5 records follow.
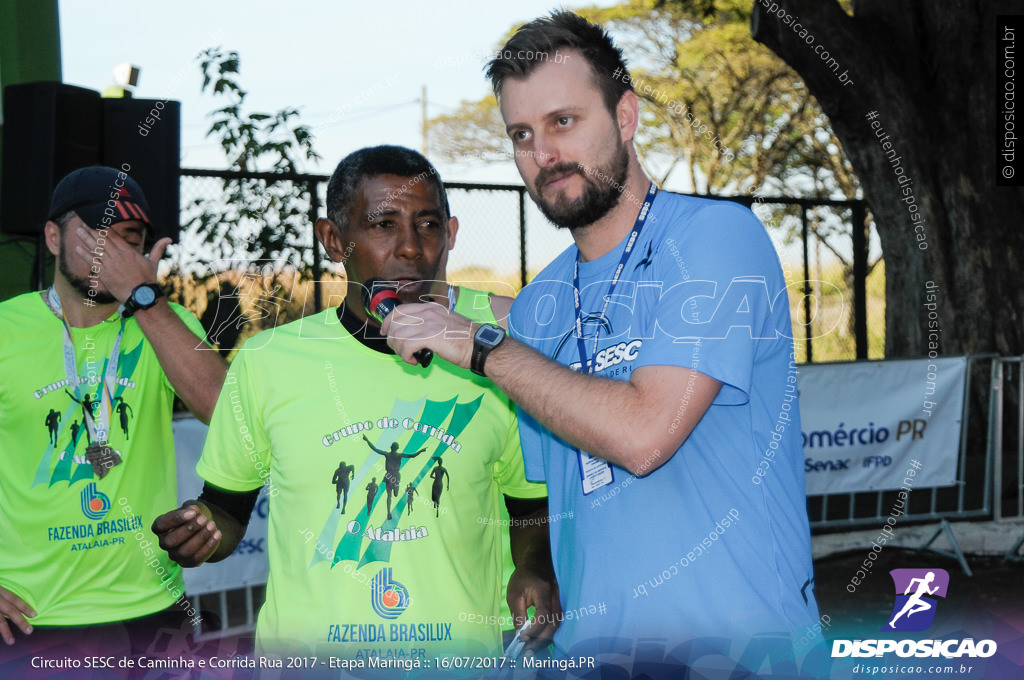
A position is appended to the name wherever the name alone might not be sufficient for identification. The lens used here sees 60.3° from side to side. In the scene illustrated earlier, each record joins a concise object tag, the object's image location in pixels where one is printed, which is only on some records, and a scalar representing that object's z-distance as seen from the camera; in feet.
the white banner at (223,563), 17.87
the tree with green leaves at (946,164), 29.86
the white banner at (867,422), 23.03
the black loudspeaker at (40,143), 16.11
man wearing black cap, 10.43
